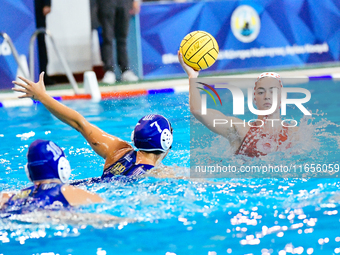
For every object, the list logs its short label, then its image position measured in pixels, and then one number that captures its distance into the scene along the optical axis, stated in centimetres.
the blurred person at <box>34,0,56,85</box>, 2002
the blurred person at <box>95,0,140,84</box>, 2014
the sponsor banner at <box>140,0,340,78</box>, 2136
